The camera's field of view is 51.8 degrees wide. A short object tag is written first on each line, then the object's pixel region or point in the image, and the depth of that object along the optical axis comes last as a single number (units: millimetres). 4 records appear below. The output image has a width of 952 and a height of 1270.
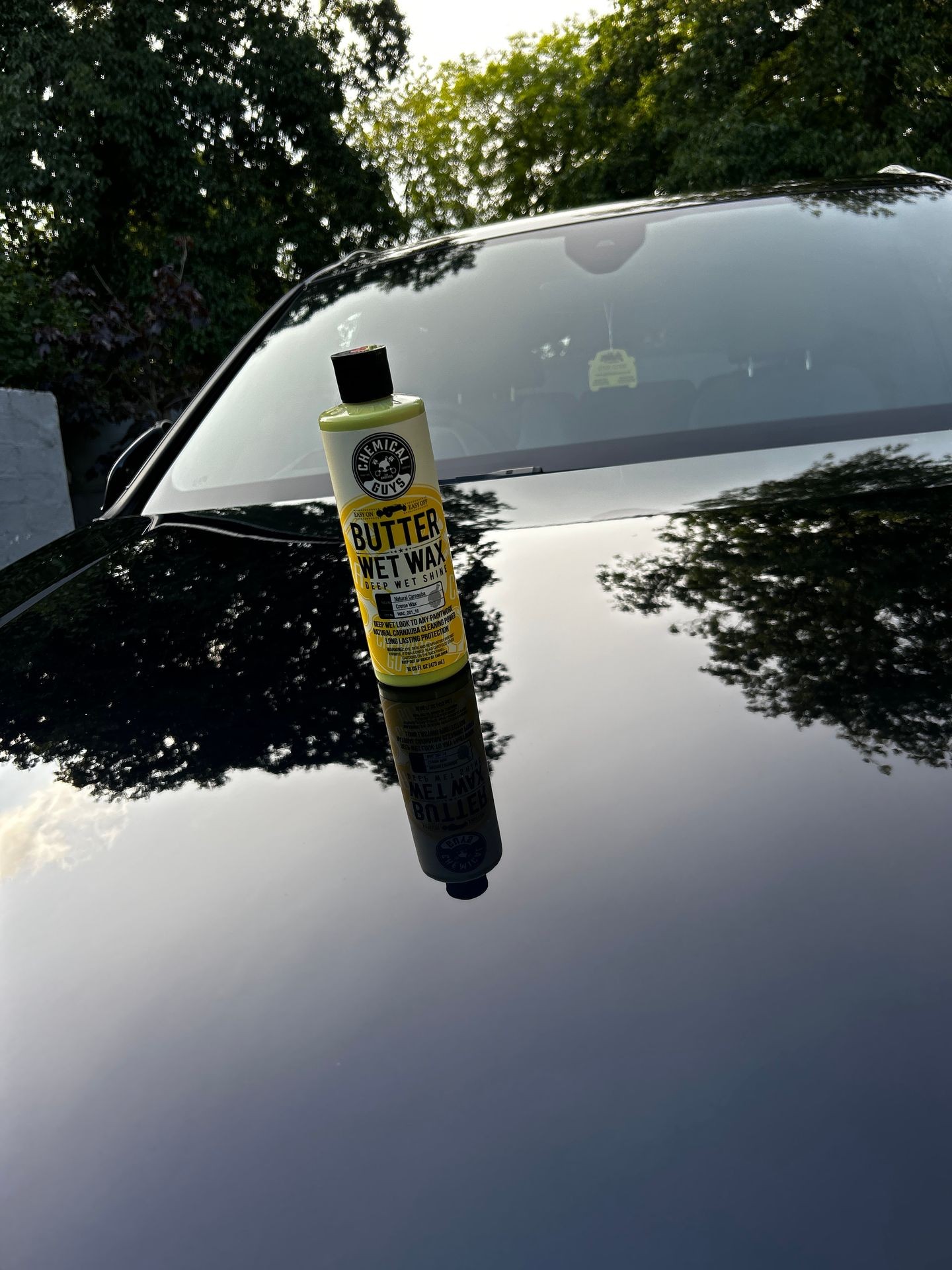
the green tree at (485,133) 28422
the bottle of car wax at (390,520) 949
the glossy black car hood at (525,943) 456
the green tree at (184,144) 15047
